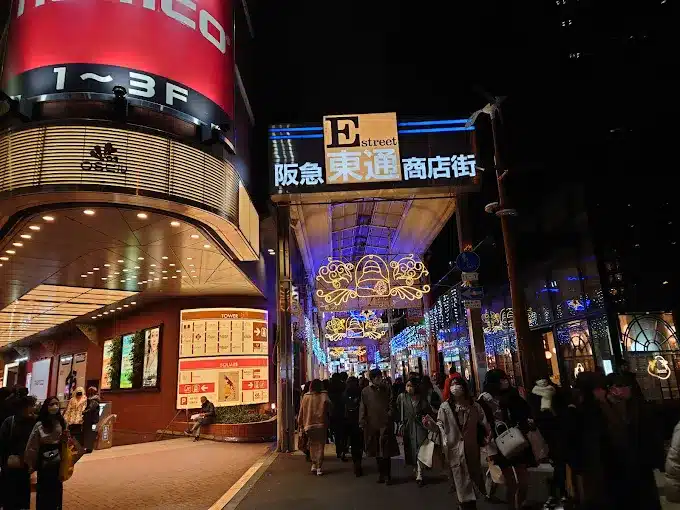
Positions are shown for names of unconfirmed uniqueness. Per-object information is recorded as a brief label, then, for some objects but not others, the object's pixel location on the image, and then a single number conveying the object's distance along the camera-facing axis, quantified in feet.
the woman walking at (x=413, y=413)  26.55
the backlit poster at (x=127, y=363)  57.21
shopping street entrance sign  37.17
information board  51.13
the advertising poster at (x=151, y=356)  52.90
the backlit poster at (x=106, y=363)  61.46
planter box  43.83
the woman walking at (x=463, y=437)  17.54
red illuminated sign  23.63
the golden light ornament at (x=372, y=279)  42.14
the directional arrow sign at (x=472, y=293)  33.04
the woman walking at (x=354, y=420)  27.78
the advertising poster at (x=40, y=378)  90.79
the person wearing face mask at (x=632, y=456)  12.55
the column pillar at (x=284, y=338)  37.09
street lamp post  24.26
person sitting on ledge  46.75
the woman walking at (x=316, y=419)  28.14
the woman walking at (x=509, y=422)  17.21
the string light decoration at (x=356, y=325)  68.60
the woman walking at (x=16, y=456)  17.89
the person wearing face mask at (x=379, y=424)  25.14
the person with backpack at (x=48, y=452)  17.85
